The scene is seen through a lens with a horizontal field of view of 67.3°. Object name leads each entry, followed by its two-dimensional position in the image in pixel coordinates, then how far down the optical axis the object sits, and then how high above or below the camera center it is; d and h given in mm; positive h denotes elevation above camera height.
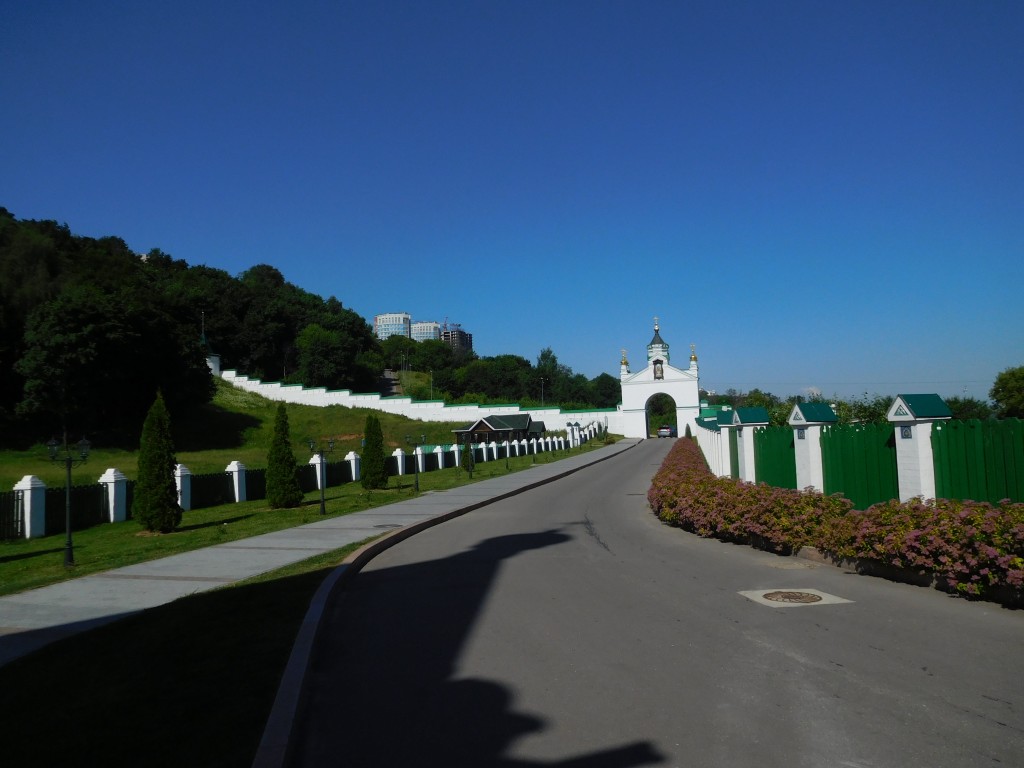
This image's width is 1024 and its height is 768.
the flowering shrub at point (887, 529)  7941 -1611
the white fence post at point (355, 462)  34812 -1540
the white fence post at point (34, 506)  18203 -1519
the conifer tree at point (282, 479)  22719 -1396
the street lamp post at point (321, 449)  22391 -554
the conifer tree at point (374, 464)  28141 -1323
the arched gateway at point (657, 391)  93712 +2973
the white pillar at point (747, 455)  18578 -1043
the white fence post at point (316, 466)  30858 -1429
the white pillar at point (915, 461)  10719 -787
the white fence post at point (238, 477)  26188 -1501
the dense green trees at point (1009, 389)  42281 +716
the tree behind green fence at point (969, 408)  18000 -129
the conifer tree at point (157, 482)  17781 -1042
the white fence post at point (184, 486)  22906 -1485
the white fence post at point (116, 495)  21047 -1556
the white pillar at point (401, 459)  39188 -1652
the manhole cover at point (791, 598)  8531 -2150
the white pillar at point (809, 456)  13836 -862
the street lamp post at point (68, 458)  12680 -319
